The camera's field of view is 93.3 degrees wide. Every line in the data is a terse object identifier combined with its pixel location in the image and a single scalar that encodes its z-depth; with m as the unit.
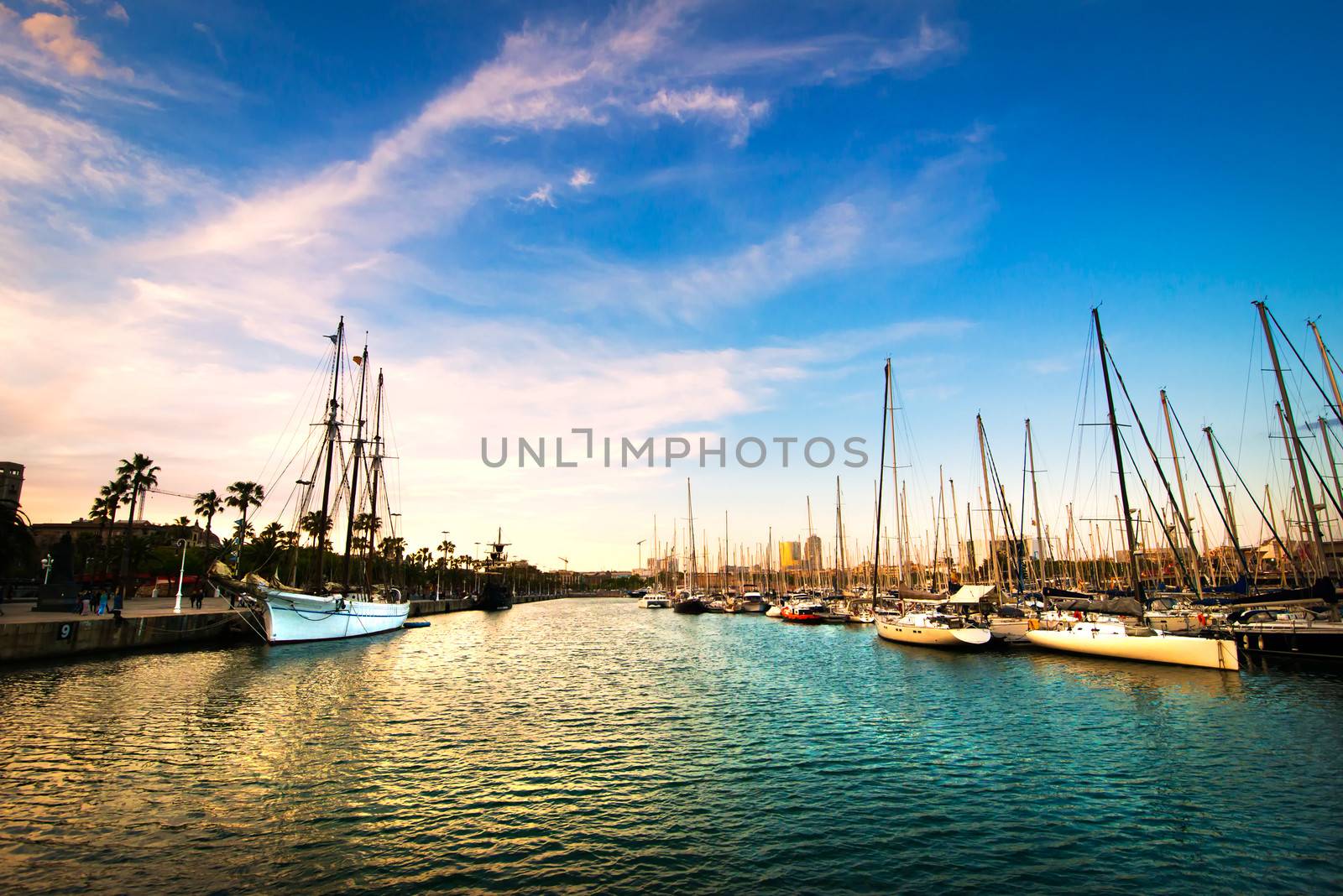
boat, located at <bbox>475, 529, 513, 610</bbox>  132.62
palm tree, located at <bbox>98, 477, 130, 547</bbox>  65.75
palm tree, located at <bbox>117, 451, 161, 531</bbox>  66.38
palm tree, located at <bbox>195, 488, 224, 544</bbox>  79.88
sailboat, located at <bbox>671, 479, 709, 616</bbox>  108.69
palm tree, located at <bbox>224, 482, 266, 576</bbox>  81.12
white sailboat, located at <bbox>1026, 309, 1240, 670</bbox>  33.47
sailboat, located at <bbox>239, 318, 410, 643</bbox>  48.84
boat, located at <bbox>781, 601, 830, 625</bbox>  80.19
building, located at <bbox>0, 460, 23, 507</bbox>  121.46
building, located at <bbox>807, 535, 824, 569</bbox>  132.26
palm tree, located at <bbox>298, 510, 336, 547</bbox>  57.03
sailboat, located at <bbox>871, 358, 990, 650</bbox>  44.30
